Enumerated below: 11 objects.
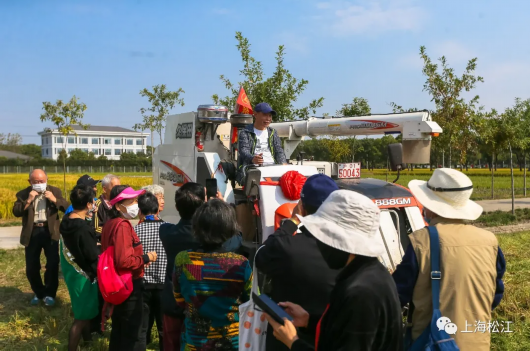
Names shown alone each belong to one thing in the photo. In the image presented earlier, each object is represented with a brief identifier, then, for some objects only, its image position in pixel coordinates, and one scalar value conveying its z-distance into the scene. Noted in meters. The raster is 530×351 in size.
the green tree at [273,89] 15.20
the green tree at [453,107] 14.26
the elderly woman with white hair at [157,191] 4.74
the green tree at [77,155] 79.19
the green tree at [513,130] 18.45
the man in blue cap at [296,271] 2.68
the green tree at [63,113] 18.94
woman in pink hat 4.19
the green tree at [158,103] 26.16
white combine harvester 5.85
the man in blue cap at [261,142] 6.84
